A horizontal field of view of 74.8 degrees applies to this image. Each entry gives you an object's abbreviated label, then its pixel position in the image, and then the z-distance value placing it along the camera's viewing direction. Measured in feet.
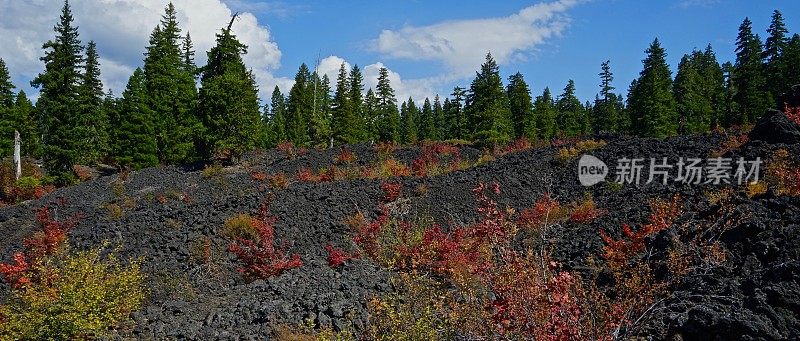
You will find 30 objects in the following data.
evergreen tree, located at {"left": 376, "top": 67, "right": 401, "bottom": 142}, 185.47
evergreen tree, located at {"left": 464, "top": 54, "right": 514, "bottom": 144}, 117.60
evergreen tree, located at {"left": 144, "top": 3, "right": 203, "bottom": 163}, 109.60
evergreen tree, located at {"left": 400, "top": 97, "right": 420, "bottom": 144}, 213.52
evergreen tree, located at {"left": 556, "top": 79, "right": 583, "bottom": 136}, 206.80
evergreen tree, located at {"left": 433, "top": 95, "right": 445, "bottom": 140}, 250.70
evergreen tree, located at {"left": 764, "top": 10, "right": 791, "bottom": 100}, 147.13
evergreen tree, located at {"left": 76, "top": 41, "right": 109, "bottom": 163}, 92.22
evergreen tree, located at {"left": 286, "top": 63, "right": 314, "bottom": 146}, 168.04
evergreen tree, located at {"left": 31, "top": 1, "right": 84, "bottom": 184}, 89.51
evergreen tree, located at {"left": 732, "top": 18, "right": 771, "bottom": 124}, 140.56
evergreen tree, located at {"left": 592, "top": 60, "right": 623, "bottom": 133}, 196.24
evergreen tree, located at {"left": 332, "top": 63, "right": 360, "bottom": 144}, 143.02
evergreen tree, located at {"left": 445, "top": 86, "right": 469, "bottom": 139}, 175.83
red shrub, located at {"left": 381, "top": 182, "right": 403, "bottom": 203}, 51.38
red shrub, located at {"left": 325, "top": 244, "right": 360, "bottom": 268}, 34.42
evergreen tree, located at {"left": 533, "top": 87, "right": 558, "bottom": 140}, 187.42
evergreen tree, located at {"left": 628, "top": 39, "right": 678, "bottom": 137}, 130.41
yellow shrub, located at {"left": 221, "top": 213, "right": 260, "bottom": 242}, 41.24
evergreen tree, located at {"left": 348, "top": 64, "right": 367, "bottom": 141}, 163.86
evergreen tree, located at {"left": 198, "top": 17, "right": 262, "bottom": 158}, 88.69
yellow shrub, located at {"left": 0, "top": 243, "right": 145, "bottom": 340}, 22.74
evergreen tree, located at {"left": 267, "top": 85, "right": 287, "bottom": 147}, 189.47
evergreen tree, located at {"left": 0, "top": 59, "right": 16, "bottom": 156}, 122.31
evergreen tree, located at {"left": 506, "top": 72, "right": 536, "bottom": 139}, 179.63
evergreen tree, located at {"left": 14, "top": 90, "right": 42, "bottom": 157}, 140.46
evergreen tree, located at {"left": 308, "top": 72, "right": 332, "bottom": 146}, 148.05
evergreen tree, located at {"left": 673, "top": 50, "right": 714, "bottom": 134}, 144.56
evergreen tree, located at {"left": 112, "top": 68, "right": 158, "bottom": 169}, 107.24
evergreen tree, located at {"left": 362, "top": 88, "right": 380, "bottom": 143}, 189.57
